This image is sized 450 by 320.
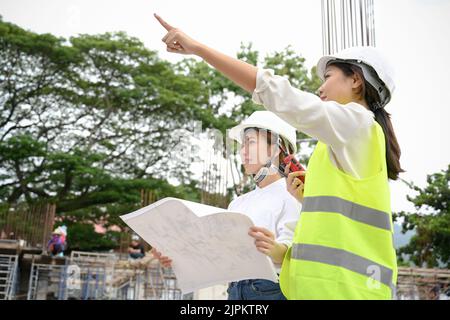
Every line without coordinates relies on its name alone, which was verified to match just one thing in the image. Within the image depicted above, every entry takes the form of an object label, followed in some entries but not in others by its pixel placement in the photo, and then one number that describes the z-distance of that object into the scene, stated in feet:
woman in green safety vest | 3.90
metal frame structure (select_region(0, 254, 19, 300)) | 40.37
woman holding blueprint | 6.26
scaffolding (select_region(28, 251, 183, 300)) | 42.34
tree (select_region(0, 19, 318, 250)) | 53.93
